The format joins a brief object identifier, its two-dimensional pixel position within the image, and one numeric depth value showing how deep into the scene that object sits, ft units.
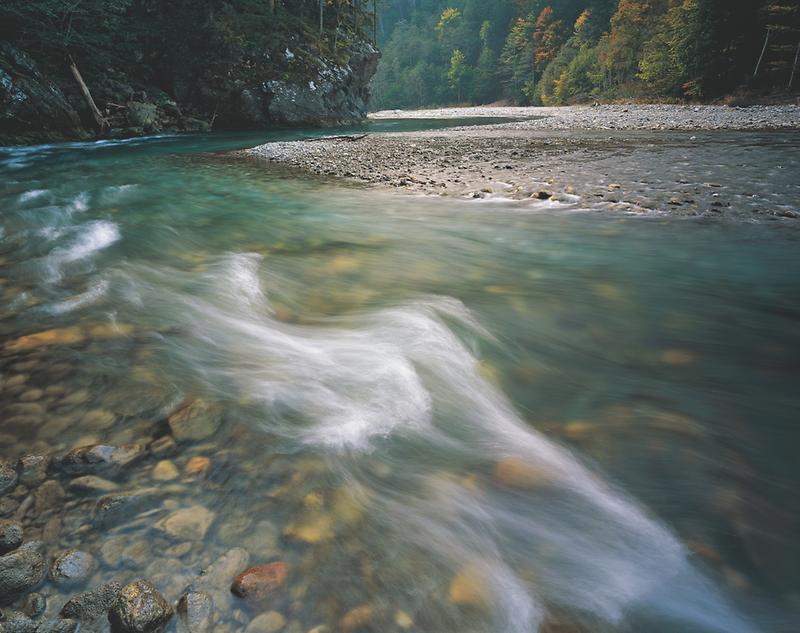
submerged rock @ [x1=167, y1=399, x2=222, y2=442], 6.09
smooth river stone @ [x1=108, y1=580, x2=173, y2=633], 3.59
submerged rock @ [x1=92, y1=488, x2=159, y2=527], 4.69
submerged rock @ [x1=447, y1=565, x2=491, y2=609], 4.11
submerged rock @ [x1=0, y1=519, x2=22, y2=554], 4.20
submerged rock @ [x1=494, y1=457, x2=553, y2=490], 5.56
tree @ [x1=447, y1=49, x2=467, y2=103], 272.92
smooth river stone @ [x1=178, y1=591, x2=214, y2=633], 3.75
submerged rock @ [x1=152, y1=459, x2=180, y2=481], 5.32
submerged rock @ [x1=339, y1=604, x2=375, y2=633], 3.82
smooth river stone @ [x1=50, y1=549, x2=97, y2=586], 4.01
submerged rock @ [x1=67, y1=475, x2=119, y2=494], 5.04
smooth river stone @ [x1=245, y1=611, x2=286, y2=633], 3.76
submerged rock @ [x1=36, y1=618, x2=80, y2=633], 3.48
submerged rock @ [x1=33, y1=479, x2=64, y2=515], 4.83
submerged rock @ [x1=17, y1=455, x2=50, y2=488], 5.12
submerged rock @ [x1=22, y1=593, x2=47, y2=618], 3.73
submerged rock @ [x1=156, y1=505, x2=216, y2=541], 4.57
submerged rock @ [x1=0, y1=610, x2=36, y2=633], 3.44
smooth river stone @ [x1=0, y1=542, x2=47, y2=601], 3.81
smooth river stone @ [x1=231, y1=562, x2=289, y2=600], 4.02
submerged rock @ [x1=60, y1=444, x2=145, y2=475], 5.31
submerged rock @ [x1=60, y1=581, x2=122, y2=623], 3.68
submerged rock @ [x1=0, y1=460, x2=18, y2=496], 5.01
